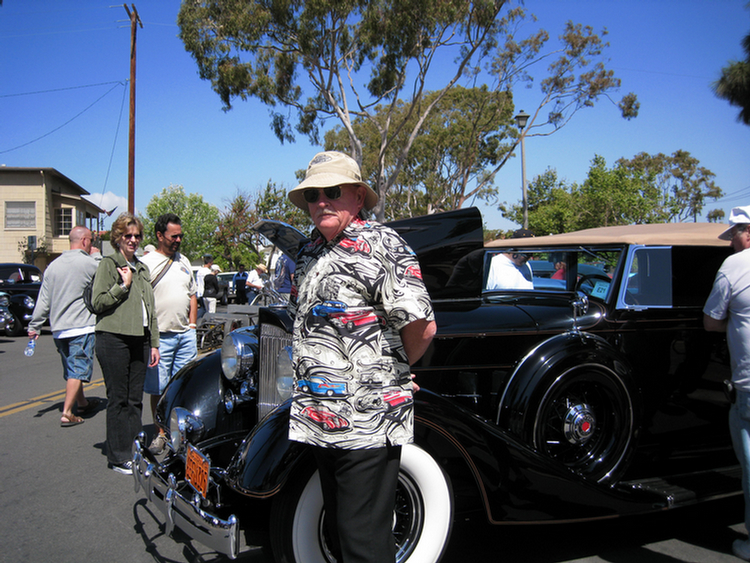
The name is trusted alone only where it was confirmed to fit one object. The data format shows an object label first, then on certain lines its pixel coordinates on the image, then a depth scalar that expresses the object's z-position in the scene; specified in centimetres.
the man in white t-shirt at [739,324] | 262
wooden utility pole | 1648
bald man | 473
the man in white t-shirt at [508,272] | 395
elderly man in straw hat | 159
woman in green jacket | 358
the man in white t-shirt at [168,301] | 402
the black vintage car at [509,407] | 211
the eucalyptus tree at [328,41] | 1351
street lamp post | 1611
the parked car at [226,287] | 1980
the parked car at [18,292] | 1178
